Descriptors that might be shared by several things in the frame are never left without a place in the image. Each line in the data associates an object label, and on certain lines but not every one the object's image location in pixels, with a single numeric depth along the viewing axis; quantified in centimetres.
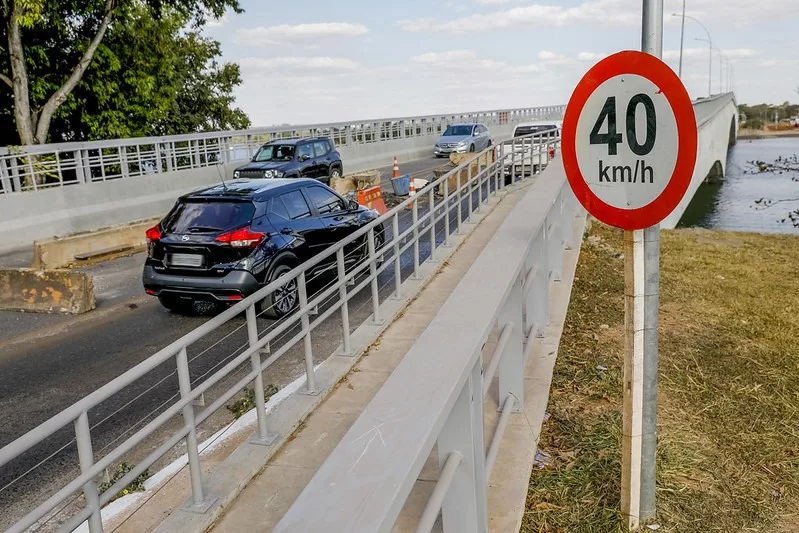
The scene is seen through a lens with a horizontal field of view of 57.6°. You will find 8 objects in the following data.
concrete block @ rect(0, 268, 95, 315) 1012
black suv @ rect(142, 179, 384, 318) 860
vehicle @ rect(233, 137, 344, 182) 1995
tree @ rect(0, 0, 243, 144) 2169
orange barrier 1623
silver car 3559
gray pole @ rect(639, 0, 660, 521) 355
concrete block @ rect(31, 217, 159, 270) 1305
